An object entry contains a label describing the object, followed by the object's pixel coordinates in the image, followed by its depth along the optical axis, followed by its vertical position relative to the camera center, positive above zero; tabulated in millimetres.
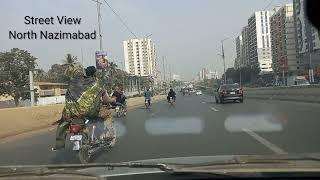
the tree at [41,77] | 44752 +2418
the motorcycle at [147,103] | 20824 -1111
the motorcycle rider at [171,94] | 22675 -604
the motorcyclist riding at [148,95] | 21003 -587
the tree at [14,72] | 39078 +2417
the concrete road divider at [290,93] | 16941 -737
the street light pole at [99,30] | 22137 +4063
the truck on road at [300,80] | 37377 +236
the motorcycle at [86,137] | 4881 -797
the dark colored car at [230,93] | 20641 -612
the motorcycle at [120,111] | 13970 -1119
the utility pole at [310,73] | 37144 +1002
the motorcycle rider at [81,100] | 5117 -199
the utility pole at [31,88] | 13865 +106
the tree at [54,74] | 63702 +3532
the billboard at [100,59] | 22436 +2105
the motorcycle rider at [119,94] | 13769 -295
